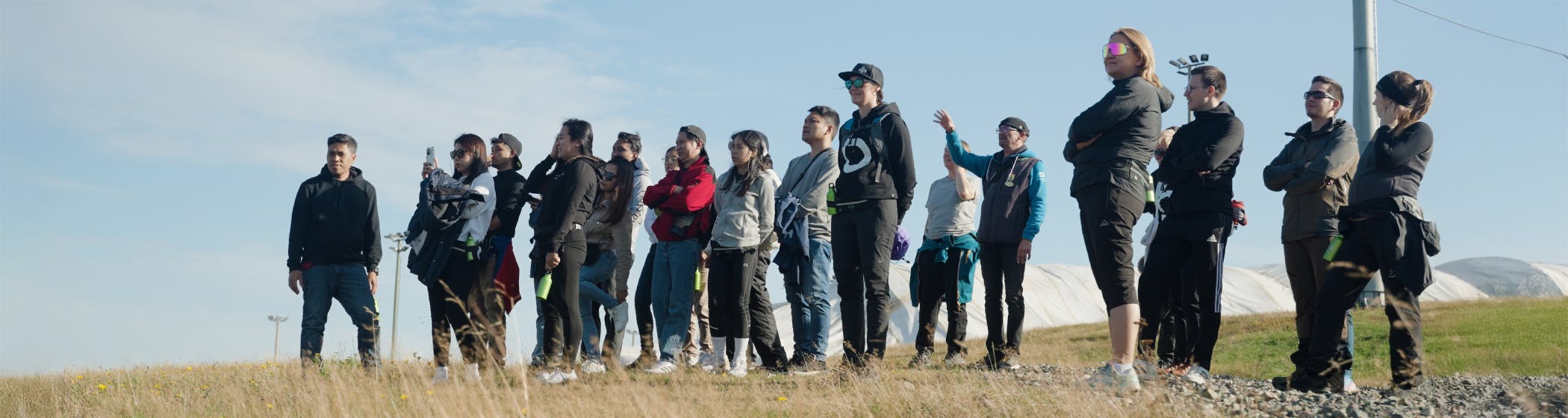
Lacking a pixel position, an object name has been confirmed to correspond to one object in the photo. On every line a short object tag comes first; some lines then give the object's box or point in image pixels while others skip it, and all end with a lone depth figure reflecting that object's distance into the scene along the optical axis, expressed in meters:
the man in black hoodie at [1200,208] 6.52
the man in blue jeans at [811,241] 7.85
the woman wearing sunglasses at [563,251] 7.53
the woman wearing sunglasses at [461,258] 7.57
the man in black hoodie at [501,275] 7.57
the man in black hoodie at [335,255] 8.59
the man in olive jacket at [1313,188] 6.49
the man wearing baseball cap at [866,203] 7.23
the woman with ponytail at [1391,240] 6.04
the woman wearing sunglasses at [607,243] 8.60
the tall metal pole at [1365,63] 16.72
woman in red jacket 7.92
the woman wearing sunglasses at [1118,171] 5.84
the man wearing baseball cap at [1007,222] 7.89
